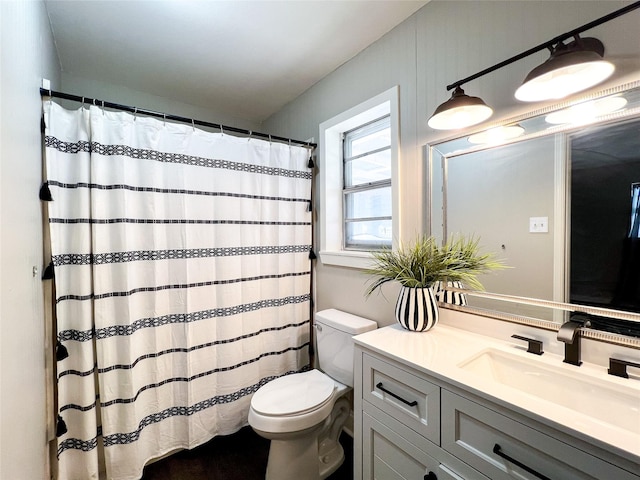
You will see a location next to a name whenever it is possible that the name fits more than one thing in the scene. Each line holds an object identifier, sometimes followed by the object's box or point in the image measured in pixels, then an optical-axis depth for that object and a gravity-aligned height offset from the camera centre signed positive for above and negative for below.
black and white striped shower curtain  1.39 -0.25
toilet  1.37 -0.87
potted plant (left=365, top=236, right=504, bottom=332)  1.28 -0.18
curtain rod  1.33 +0.69
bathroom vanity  0.67 -0.52
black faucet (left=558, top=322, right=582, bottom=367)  0.92 -0.35
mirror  0.90 +0.10
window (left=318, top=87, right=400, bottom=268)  1.70 +0.38
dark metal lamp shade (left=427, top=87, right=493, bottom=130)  1.12 +0.51
